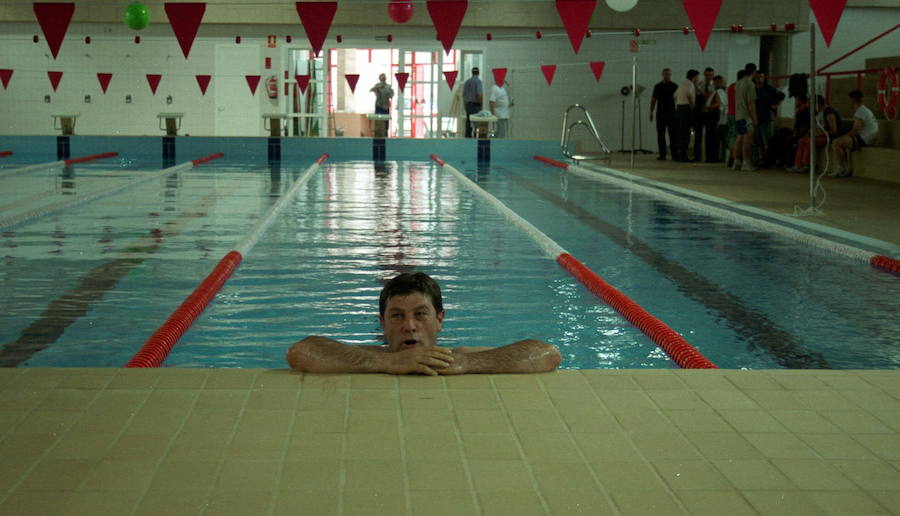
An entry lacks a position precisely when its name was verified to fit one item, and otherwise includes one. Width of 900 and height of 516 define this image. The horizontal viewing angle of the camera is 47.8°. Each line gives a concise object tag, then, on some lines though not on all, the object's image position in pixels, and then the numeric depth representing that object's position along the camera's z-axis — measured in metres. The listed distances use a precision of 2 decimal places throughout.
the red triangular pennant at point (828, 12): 6.63
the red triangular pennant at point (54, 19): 8.72
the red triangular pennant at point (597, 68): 16.87
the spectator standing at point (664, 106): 15.78
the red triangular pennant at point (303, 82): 16.92
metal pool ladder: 14.87
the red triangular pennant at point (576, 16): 9.23
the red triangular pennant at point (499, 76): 17.28
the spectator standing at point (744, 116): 12.87
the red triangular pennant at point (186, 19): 9.05
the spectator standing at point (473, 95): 17.80
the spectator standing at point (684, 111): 14.86
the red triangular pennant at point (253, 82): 18.20
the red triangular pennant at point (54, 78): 17.14
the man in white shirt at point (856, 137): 12.10
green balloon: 15.05
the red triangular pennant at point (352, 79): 16.77
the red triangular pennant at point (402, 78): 16.82
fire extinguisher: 19.19
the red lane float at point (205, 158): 14.76
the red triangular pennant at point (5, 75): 16.81
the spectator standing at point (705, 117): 15.00
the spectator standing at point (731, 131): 14.20
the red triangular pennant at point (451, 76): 16.96
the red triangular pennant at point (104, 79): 17.54
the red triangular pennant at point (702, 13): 7.84
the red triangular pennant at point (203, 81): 17.48
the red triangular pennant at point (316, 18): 9.62
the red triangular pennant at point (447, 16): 9.45
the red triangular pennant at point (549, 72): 17.66
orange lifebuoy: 12.46
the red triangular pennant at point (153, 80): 16.59
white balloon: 13.88
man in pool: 2.78
